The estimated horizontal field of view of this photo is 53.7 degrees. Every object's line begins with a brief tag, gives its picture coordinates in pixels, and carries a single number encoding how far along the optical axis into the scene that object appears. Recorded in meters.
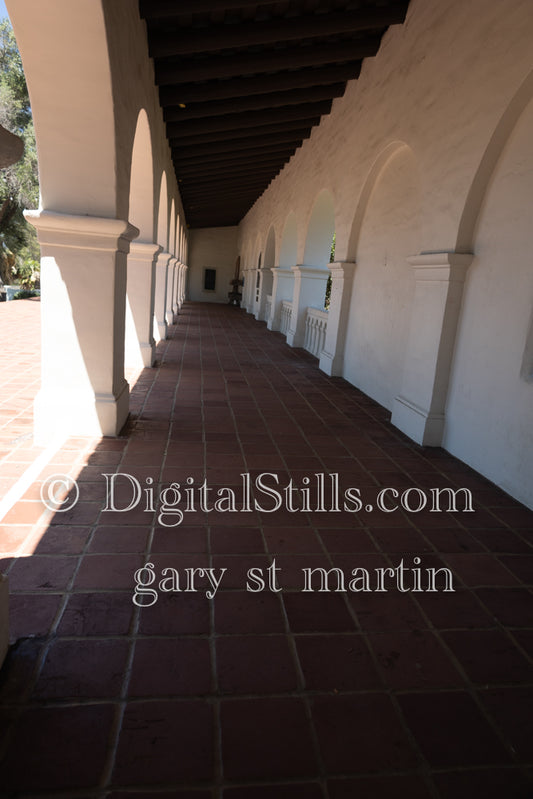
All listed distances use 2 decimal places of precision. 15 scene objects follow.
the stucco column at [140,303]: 7.97
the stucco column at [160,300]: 11.34
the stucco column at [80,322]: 4.52
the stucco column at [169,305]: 14.02
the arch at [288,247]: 14.77
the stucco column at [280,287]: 15.10
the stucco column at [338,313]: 8.79
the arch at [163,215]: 10.04
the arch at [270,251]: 18.07
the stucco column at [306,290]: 12.08
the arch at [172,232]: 13.86
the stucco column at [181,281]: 20.85
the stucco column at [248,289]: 23.24
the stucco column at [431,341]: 5.31
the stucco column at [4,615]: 2.14
